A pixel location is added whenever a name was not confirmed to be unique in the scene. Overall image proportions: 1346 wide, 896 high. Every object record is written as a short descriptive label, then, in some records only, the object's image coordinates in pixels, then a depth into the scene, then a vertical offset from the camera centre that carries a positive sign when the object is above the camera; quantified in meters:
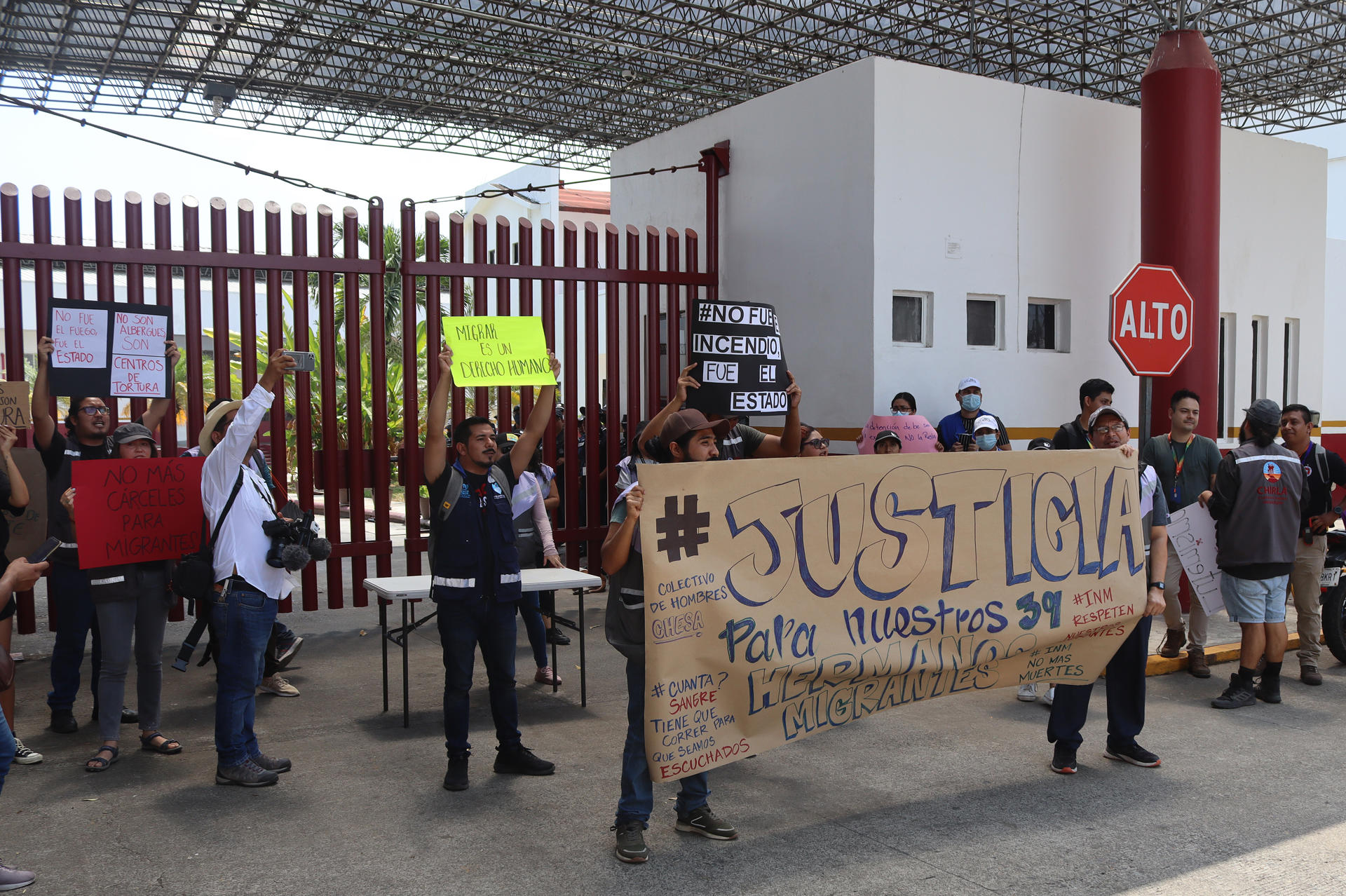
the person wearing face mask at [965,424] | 8.94 -0.19
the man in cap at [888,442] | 7.43 -0.28
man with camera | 5.12 -0.86
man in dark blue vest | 5.07 -0.75
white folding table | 6.25 -1.10
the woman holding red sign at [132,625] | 5.50 -1.15
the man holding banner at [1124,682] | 5.45 -1.44
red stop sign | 6.89 +0.52
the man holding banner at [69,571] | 6.00 -0.93
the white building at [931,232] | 9.47 +1.57
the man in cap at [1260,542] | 6.74 -0.88
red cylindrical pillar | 9.83 +2.01
